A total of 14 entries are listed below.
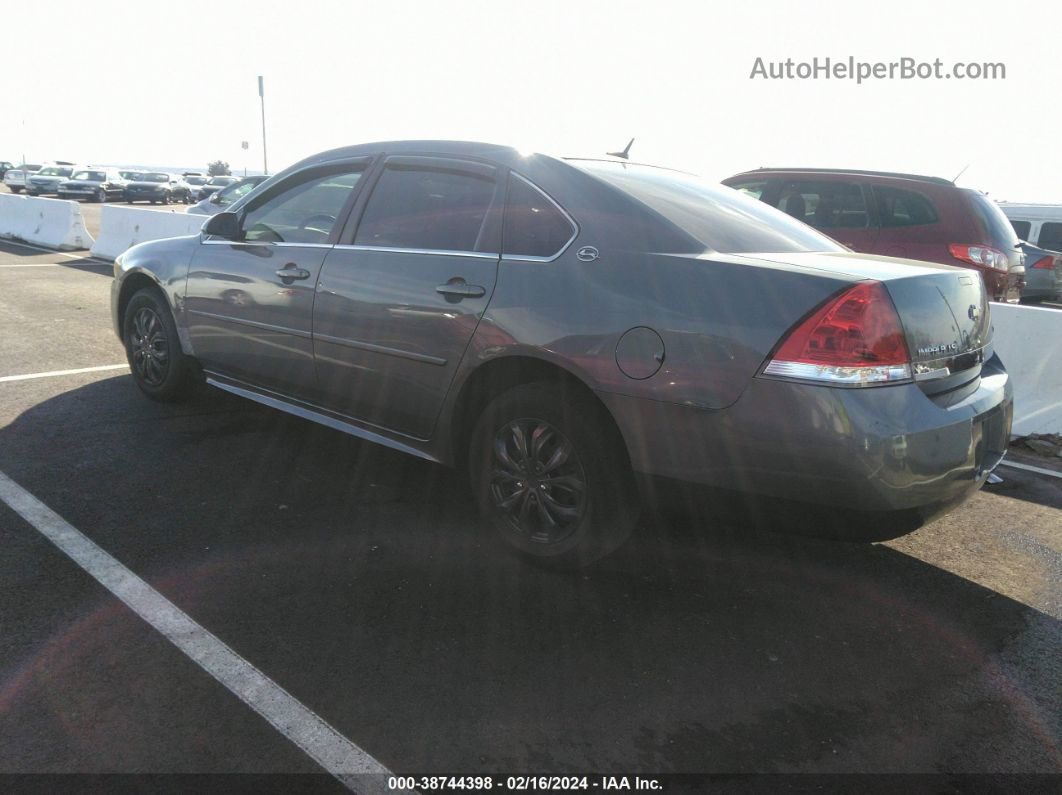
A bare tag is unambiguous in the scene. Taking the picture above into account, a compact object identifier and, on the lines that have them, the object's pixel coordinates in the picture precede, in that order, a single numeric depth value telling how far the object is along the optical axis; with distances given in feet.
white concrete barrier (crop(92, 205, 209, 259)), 42.49
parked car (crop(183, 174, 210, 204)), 150.71
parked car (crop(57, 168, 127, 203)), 130.21
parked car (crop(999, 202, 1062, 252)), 52.75
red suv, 23.58
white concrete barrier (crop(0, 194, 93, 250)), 53.62
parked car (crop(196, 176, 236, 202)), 151.23
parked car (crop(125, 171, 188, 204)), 139.44
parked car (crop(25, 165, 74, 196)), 132.87
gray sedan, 9.20
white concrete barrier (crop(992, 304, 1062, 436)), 18.40
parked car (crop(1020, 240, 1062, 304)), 39.91
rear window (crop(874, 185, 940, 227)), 24.63
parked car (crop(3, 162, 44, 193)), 142.41
